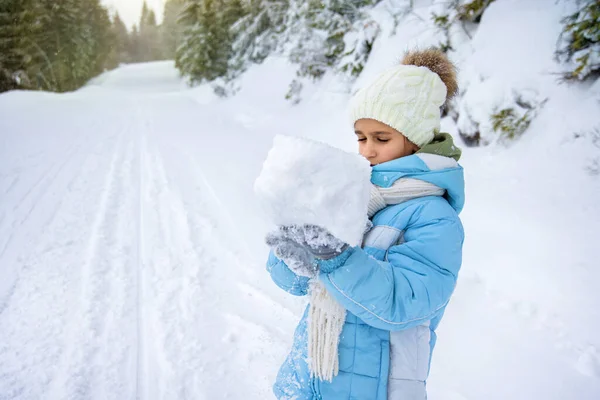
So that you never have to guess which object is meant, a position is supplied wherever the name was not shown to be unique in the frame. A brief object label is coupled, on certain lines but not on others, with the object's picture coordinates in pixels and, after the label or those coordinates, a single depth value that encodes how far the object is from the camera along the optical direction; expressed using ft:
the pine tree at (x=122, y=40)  170.88
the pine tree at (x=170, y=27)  142.72
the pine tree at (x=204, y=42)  65.21
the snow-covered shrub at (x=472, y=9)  18.13
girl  2.94
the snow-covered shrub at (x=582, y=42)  12.14
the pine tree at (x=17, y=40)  58.90
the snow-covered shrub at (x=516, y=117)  13.48
